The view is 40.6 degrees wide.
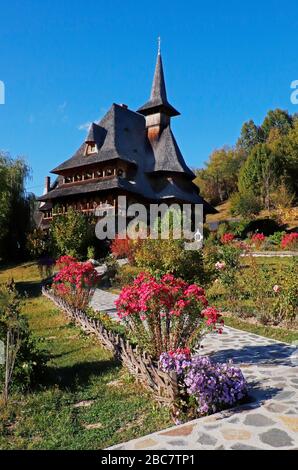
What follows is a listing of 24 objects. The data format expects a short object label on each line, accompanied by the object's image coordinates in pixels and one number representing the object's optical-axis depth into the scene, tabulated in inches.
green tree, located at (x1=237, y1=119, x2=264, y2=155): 2632.9
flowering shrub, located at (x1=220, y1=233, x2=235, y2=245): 733.9
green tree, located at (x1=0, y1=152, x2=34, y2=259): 1167.0
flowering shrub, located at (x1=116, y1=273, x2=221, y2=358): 228.7
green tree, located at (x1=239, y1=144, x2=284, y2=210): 1795.0
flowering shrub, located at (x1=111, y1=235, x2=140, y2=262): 749.9
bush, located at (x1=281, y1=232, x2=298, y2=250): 833.3
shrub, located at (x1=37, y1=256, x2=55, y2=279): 903.4
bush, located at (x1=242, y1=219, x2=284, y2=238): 1336.1
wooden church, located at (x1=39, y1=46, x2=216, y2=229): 1163.9
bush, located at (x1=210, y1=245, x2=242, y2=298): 466.9
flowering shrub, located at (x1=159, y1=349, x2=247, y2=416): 176.2
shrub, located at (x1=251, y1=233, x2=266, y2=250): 909.8
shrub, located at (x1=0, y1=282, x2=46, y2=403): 219.9
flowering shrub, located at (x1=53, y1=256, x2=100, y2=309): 454.6
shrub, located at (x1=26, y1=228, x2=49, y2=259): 1063.0
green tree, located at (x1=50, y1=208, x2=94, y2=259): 943.0
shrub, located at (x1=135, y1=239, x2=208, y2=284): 514.9
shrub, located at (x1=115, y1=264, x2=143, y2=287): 626.0
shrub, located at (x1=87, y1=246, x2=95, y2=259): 938.1
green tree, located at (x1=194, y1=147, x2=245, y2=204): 2332.7
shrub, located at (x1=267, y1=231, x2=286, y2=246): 1062.2
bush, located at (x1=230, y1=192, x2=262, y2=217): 1540.4
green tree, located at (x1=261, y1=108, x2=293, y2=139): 2572.1
